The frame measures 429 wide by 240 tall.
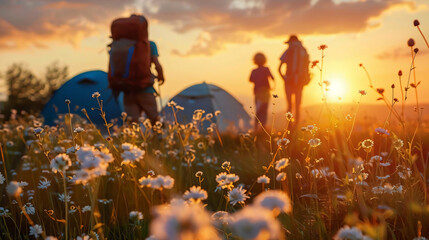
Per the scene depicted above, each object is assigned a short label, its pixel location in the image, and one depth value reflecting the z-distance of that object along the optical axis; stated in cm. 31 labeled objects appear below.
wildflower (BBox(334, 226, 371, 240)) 128
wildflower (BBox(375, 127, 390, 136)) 286
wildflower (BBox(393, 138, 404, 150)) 273
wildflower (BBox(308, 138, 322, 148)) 266
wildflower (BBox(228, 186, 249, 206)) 180
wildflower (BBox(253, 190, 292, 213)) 88
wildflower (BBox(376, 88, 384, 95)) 266
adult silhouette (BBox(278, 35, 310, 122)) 1141
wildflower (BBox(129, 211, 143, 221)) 192
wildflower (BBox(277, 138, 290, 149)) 277
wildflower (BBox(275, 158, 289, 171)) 183
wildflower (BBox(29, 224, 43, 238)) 177
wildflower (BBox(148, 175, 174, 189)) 149
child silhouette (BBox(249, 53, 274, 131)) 1234
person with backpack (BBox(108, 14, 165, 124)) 746
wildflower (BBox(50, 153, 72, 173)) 163
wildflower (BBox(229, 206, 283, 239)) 68
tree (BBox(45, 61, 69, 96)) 3845
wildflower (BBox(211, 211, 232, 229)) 185
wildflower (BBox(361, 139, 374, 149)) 290
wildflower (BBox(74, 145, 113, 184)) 139
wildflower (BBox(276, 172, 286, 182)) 188
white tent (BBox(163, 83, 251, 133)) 1518
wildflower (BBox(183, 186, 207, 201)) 145
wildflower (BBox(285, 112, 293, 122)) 324
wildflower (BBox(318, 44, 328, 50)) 362
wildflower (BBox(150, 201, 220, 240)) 65
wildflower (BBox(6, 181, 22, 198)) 134
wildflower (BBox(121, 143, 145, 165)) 164
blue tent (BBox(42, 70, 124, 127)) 1555
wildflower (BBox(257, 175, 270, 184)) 186
